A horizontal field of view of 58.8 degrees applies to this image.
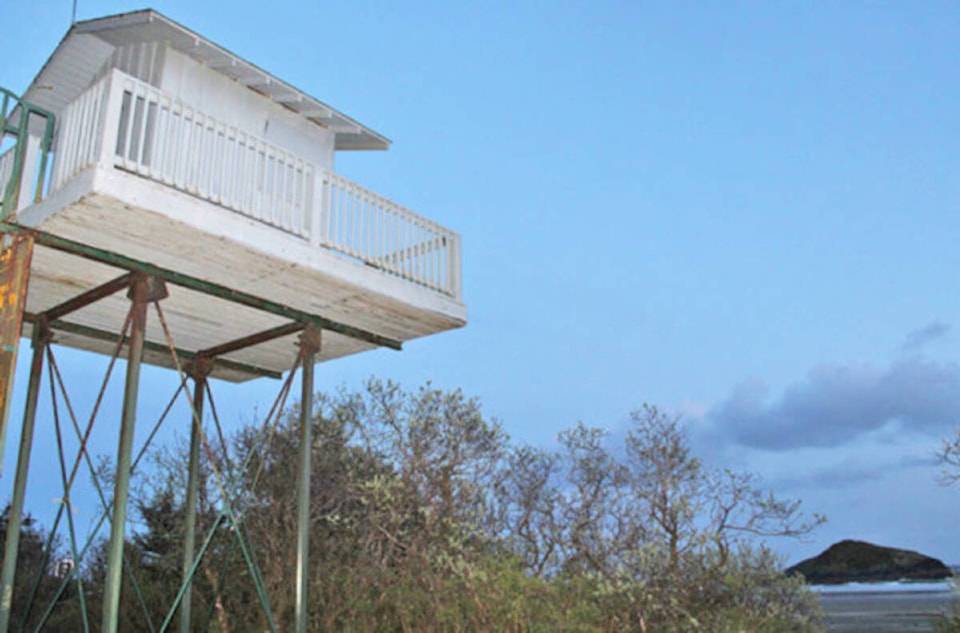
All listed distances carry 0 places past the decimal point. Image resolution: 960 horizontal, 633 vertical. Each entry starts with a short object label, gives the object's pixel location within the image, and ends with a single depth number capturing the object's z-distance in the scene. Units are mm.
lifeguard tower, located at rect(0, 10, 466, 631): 8289
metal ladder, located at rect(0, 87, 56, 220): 8961
